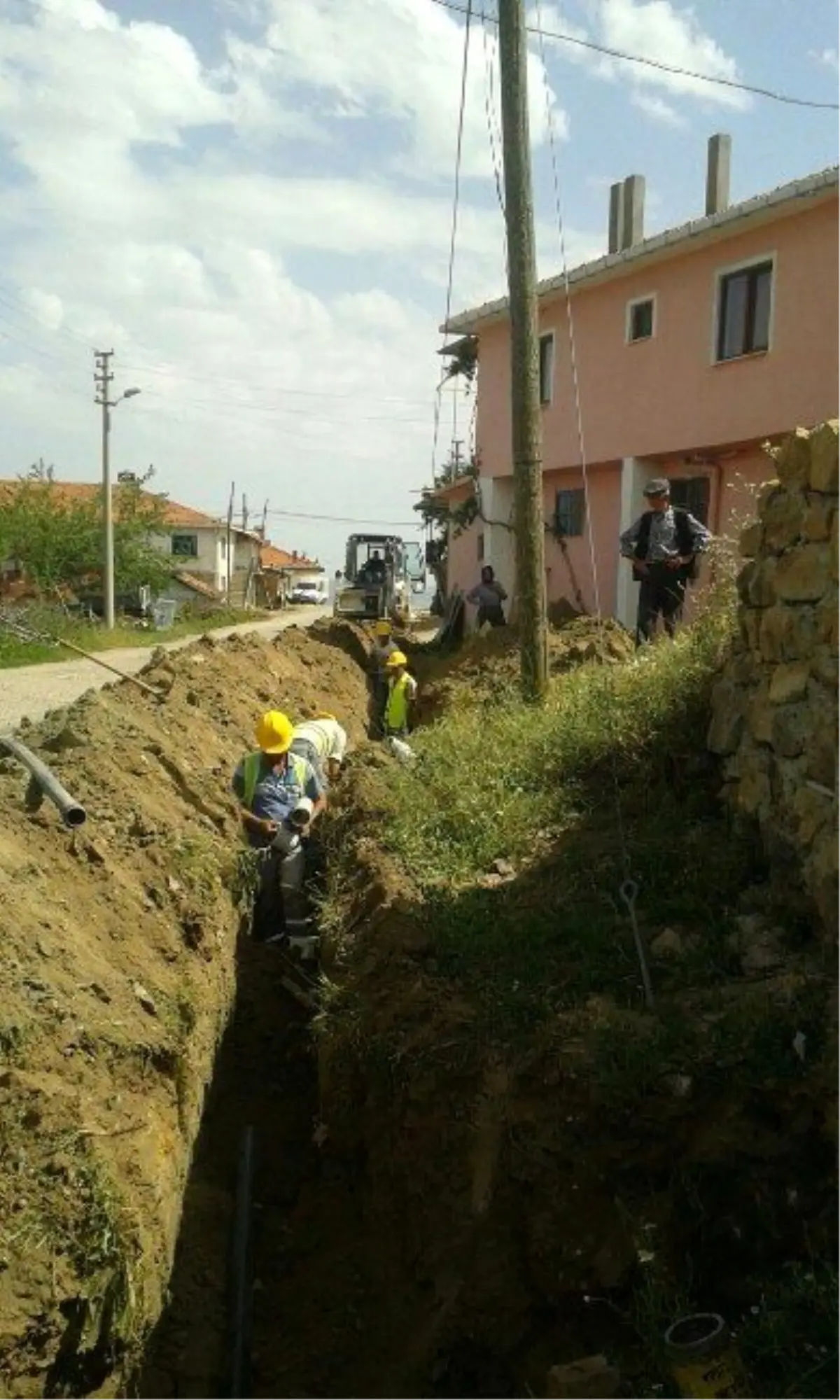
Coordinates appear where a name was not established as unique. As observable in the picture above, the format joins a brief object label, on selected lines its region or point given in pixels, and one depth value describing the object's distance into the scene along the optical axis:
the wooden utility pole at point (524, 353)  9.91
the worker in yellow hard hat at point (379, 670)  17.75
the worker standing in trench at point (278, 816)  8.57
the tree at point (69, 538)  42.69
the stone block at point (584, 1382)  3.81
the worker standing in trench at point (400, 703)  14.46
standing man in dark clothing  10.77
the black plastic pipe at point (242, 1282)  4.94
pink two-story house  15.10
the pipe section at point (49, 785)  5.80
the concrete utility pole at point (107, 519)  36.16
